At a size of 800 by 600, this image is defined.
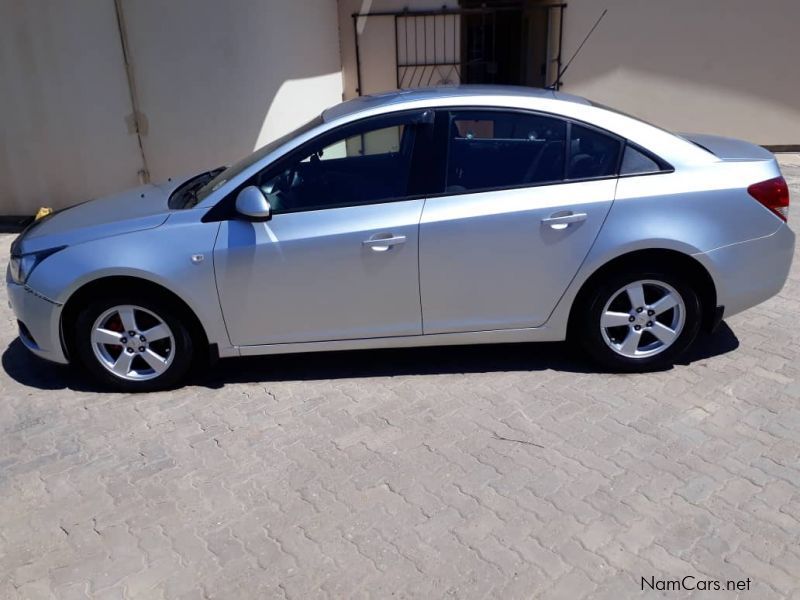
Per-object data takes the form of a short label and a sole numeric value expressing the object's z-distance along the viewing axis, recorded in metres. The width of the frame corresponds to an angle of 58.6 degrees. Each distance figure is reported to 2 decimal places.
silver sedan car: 3.95
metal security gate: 10.03
